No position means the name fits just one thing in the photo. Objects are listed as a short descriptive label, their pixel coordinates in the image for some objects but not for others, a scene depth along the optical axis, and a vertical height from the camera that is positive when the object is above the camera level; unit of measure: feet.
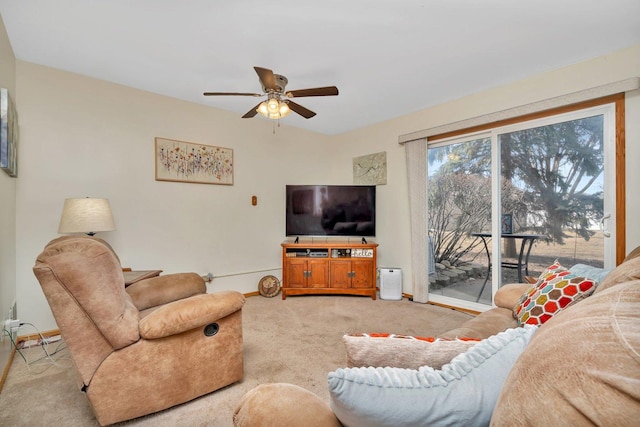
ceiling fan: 7.23 +3.29
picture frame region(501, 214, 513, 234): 9.82 -0.43
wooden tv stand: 12.44 -2.57
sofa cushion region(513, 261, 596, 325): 4.74 -1.48
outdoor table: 9.37 -1.30
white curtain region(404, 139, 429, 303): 11.71 -0.23
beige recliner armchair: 4.12 -2.03
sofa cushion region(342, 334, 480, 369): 2.18 -1.08
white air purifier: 12.19 -3.07
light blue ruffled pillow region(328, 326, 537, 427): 1.73 -1.13
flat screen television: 13.28 +0.16
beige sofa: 1.04 -0.66
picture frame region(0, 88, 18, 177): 5.94 +1.86
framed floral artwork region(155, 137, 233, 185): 10.53 +2.07
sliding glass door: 8.15 +0.31
